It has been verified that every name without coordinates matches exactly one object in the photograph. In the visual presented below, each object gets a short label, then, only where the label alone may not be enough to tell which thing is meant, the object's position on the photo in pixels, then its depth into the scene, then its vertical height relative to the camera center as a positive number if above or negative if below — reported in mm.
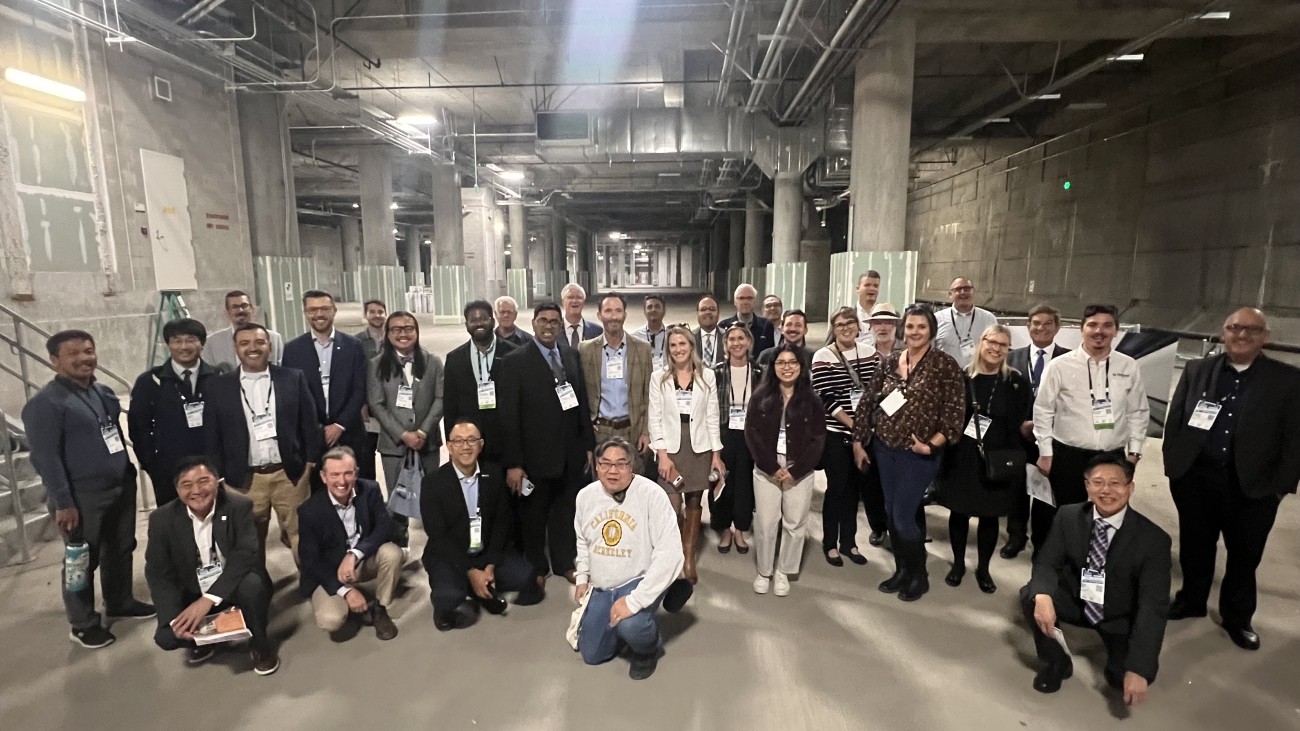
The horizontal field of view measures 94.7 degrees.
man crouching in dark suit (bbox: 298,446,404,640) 2613 -1175
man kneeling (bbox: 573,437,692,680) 2369 -1070
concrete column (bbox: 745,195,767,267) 18734 +1673
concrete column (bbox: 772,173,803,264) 11656 +1349
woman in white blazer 2936 -667
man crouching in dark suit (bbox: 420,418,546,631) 2707 -1142
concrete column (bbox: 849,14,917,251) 6180 +1577
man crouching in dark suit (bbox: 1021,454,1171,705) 2117 -1102
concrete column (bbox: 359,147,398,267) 13625 +1835
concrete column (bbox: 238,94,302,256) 8375 +1602
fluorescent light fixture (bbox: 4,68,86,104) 5186 +1817
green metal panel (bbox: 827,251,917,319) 6430 +142
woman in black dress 2883 -687
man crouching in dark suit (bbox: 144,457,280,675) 2373 -1115
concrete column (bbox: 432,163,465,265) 14297 +1667
